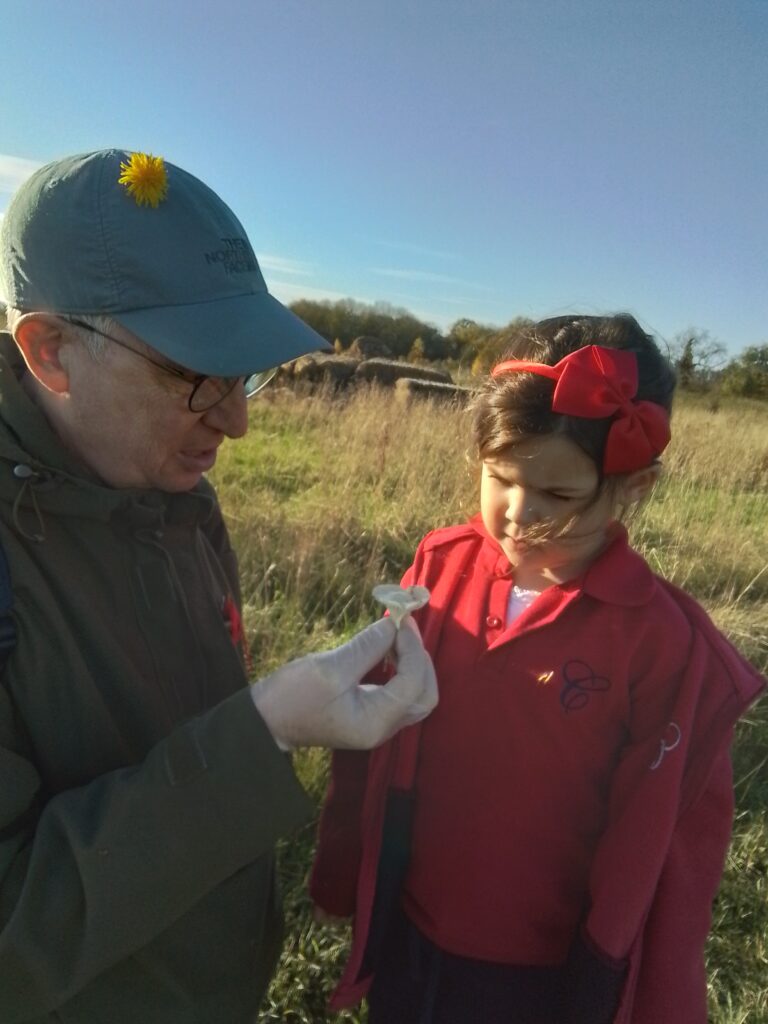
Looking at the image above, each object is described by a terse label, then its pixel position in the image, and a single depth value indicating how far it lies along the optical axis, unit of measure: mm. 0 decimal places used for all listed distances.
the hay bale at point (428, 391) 9016
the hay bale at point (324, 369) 13230
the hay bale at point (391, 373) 13602
